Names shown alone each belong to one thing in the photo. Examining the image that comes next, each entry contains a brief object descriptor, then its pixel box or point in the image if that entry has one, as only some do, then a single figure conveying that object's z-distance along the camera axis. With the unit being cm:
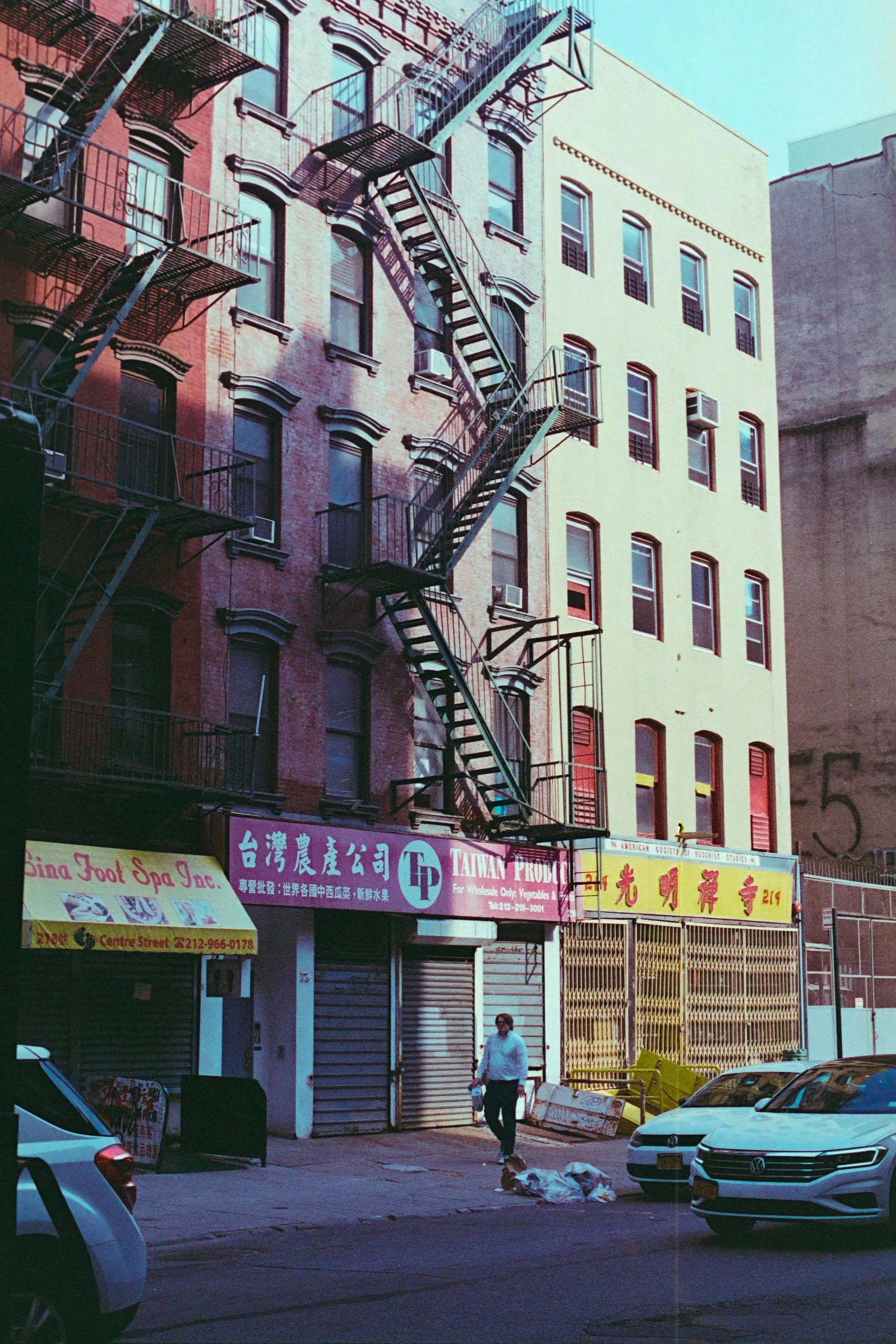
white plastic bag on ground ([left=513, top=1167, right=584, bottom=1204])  1591
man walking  1852
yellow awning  1750
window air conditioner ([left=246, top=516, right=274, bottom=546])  2216
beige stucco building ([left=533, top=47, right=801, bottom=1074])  2784
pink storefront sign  2077
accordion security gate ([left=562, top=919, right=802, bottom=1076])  2656
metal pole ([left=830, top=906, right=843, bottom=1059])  3066
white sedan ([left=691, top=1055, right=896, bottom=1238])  1156
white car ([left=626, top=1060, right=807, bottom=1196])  1559
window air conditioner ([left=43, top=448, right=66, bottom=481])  1820
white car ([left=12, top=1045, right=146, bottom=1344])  639
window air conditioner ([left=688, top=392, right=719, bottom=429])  3136
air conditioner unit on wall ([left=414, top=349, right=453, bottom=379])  2539
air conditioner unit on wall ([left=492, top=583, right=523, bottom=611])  2611
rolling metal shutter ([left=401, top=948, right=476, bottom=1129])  2333
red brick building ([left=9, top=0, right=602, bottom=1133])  1948
